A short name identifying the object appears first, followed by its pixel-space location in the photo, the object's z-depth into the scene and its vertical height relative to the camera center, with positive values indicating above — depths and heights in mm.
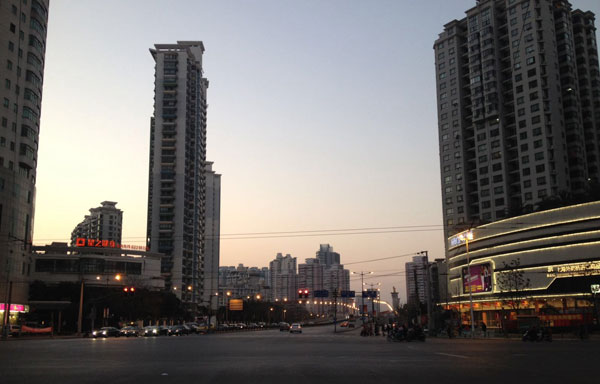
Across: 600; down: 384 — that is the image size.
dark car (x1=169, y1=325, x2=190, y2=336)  80688 -4986
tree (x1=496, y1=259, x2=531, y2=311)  72250 +1454
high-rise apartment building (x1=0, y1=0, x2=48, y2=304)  84812 +27298
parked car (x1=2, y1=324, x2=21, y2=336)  64500 -4247
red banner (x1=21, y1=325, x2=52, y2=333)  77188 -4553
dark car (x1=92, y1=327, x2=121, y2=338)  68844 -4476
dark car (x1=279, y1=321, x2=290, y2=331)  107756 -6045
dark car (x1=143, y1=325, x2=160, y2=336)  76938 -4756
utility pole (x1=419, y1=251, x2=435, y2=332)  68181 -1282
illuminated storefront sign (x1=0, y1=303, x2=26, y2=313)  88150 -1694
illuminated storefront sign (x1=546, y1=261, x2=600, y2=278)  76881 +3463
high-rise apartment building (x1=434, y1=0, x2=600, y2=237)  122312 +43456
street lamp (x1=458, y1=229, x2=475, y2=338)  60219 +7893
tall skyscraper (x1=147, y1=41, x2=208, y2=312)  160250 +36884
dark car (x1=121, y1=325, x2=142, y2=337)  75188 -4763
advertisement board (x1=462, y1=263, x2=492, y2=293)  84188 +2453
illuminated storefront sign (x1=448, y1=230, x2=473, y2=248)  105425 +10574
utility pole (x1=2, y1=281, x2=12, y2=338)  63625 -3523
